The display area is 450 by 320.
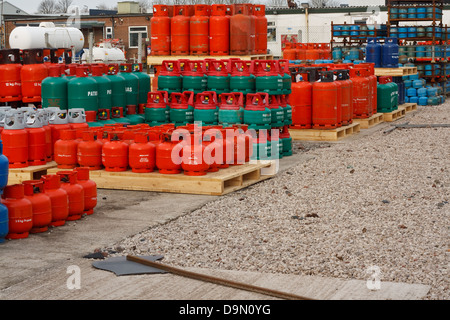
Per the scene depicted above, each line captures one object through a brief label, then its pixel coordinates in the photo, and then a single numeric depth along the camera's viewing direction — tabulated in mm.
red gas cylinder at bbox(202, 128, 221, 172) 10047
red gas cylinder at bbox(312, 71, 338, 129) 14920
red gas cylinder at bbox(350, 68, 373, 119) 17219
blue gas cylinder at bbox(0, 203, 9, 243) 7262
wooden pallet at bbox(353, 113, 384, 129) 17781
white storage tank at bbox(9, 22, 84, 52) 24672
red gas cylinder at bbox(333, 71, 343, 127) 15242
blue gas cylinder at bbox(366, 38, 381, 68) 21188
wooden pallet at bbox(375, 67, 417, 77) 20886
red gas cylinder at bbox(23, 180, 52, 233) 7703
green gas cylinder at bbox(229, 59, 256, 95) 12727
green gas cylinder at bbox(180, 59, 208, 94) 12984
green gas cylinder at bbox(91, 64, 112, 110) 12266
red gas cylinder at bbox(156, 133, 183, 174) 9953
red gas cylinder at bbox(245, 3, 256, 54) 14973
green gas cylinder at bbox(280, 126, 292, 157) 13164
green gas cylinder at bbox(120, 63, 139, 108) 13047
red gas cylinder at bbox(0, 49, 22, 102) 12656
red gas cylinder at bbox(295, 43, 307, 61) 27672
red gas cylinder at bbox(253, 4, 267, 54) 15383
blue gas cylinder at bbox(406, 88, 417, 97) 24359
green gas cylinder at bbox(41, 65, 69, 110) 11922
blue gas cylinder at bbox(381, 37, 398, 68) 21172
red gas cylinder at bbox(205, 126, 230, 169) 10227
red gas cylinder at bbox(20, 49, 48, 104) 12680
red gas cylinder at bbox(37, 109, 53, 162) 10398
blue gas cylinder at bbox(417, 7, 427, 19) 25498
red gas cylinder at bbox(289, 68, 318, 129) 15016
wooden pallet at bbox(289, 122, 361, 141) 15453
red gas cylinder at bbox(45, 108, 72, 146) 10781
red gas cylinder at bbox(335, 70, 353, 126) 15719
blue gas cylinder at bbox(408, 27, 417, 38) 26172
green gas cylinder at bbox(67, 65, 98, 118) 11867
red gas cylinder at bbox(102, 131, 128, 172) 10203
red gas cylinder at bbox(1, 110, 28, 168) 9906
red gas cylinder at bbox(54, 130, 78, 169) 10336
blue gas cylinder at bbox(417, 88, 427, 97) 24438
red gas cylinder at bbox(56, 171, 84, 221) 8312
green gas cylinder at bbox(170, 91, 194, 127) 12516
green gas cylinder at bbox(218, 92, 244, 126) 12062
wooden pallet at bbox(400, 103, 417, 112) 22205
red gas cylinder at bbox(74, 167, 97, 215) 8594
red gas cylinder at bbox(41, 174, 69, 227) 7980
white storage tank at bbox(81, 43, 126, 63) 30853
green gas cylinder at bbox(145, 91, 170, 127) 12641
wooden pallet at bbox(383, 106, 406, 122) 19498
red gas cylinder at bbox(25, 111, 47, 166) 10180
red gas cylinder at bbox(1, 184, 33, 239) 7488
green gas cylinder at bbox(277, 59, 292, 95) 12922
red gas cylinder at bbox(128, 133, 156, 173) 10094
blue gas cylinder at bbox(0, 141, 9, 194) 7293
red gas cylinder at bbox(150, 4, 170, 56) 15328
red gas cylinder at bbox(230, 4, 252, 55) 14727
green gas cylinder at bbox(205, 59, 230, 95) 12922
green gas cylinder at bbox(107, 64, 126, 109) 12641
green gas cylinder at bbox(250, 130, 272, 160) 11656
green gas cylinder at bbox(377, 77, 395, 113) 19312
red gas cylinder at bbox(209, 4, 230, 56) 14828
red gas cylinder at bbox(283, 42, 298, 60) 27453
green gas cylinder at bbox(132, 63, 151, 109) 13461
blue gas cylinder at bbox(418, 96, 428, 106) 24422
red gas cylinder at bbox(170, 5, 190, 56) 15133
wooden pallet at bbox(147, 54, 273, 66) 14867
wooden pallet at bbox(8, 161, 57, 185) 10164
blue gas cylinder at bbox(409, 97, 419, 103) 24391
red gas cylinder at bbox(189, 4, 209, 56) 14938
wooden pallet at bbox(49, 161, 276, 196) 9875
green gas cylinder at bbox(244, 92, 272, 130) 11983
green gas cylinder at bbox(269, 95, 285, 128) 12422
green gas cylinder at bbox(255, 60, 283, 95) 12664
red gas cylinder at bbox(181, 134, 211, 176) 9875
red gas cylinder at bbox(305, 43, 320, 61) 27688
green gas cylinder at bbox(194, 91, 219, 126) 12281
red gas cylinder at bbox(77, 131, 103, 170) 10297
